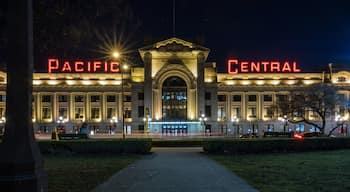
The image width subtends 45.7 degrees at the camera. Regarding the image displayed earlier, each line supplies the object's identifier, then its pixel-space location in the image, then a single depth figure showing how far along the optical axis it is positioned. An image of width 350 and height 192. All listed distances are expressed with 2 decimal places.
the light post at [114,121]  106.25
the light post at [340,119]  103.82
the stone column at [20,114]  9.64
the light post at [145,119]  102.26
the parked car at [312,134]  61.18
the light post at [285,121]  92.04
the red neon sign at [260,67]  112.44
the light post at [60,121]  106.21
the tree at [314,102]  77.75
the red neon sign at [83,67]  111.39
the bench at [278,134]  62.37
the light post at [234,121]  108.51
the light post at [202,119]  102.51
